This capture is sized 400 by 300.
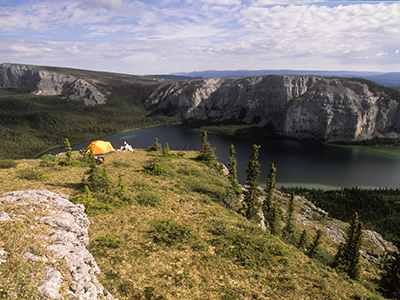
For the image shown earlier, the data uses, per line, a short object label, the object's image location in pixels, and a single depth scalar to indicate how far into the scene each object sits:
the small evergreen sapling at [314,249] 29.11
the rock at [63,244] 8.16
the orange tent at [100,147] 39.91
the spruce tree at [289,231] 36.12
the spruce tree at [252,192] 27.31
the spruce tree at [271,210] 32.11
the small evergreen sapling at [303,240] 32.16
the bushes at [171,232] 14.69
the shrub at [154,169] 26.64
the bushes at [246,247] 13.87
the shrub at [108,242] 13.30
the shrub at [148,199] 19.38
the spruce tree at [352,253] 24.28
